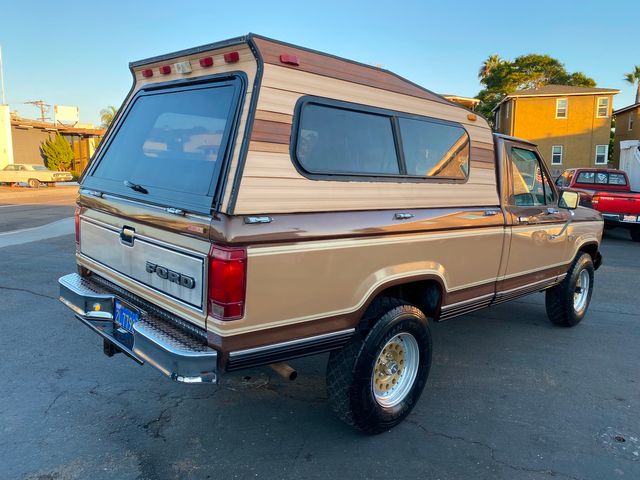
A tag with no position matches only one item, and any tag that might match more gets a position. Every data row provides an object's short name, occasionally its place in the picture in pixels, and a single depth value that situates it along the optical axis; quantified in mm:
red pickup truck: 11375
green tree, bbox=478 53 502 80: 49875
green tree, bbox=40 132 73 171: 36188
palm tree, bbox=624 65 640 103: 42438
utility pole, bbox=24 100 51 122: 46500
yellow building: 31688
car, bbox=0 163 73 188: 28969
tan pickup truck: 2541
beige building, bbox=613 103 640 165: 31500
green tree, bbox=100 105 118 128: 47350
